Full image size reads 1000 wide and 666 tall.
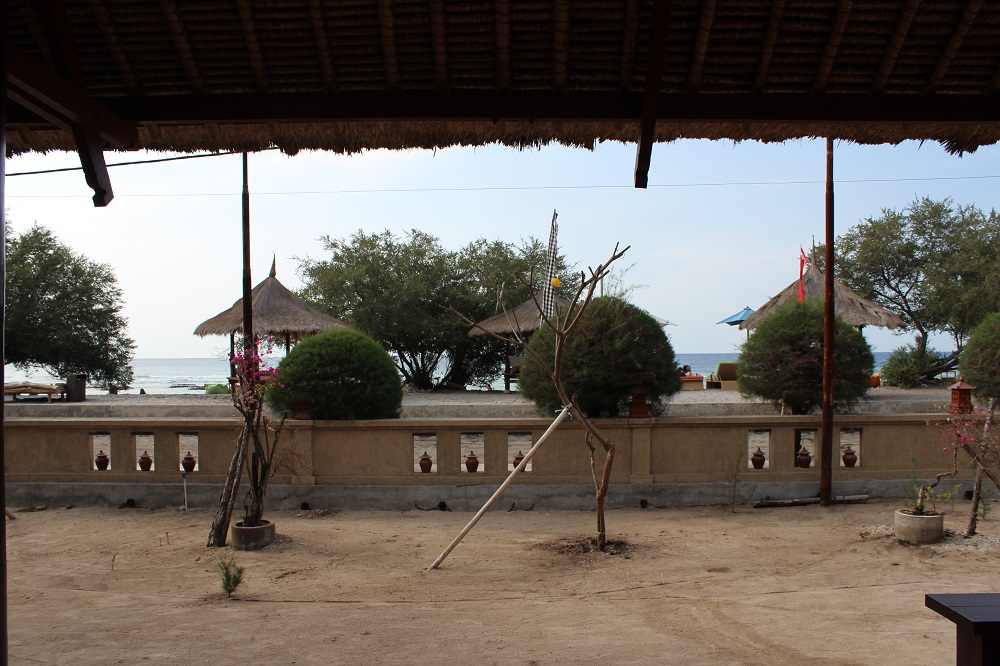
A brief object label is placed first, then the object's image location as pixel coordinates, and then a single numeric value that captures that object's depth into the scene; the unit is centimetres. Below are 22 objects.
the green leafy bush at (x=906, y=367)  2508
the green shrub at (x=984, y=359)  1062
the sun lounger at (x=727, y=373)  2383
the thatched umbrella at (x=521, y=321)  2141
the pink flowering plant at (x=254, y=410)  781
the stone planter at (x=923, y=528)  744
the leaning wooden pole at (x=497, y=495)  688
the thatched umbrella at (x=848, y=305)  1980
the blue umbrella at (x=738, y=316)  3046
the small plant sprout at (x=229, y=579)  590
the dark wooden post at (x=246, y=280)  1121
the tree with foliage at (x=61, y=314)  2634
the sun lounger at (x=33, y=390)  2103
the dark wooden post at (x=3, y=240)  222
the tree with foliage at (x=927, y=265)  2639
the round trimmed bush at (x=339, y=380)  995
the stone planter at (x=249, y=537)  764
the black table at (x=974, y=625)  296
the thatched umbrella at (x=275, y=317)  2003
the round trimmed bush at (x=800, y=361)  1050
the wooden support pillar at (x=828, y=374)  947
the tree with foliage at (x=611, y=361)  1000
